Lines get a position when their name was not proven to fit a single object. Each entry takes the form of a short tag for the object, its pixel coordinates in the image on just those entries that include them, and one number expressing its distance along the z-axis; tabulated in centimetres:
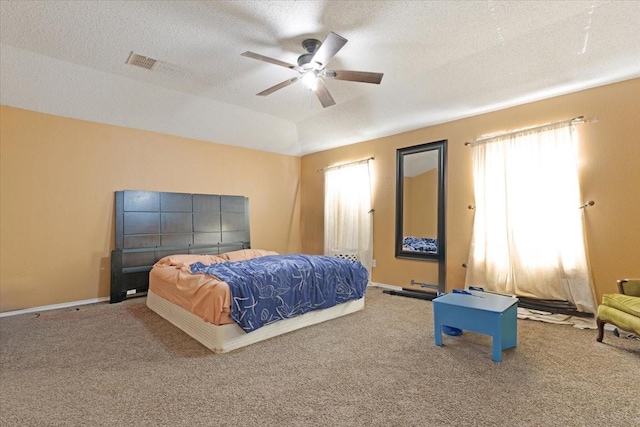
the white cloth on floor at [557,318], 320
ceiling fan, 261
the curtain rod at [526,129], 341
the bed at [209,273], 279
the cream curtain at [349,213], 545
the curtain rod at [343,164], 548
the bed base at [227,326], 270
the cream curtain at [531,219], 341
